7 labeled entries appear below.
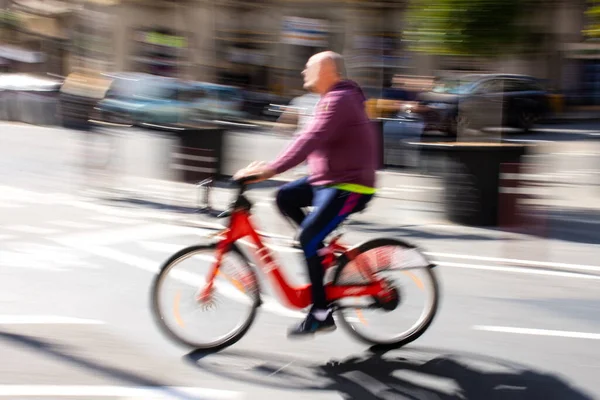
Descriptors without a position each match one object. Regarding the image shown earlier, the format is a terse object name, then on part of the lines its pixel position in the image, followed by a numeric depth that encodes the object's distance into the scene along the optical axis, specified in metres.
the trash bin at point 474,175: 9.67
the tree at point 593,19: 9.13
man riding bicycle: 4.85
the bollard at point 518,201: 9.16
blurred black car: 10.62
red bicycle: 5.10
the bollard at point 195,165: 10.88
